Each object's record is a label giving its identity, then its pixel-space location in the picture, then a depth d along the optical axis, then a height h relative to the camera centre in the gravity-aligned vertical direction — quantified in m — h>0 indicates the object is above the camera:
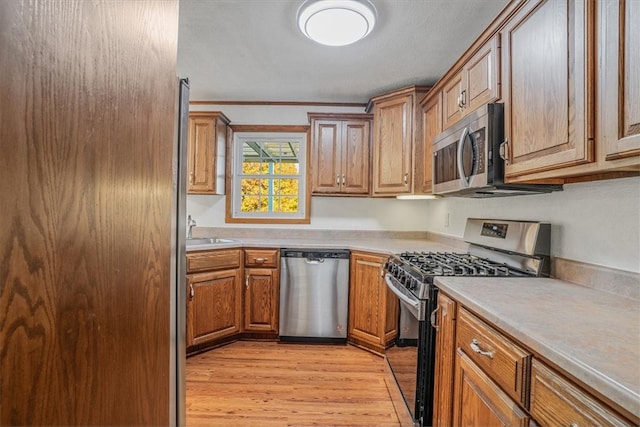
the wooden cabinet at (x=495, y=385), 0.69 -0.46
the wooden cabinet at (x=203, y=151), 3.02 +0.60
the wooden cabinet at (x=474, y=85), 1.55 +0.75
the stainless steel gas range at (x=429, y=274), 1.50 -0.29
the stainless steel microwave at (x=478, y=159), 1.52 +0.32
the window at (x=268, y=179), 3.36 +0.39
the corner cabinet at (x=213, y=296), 2.46 -0.67
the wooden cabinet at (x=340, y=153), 3.05 +0.61
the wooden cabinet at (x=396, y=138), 2.66 +0.69
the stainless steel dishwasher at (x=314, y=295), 2.72 -0.68
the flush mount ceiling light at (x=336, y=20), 1.66 +1.08
